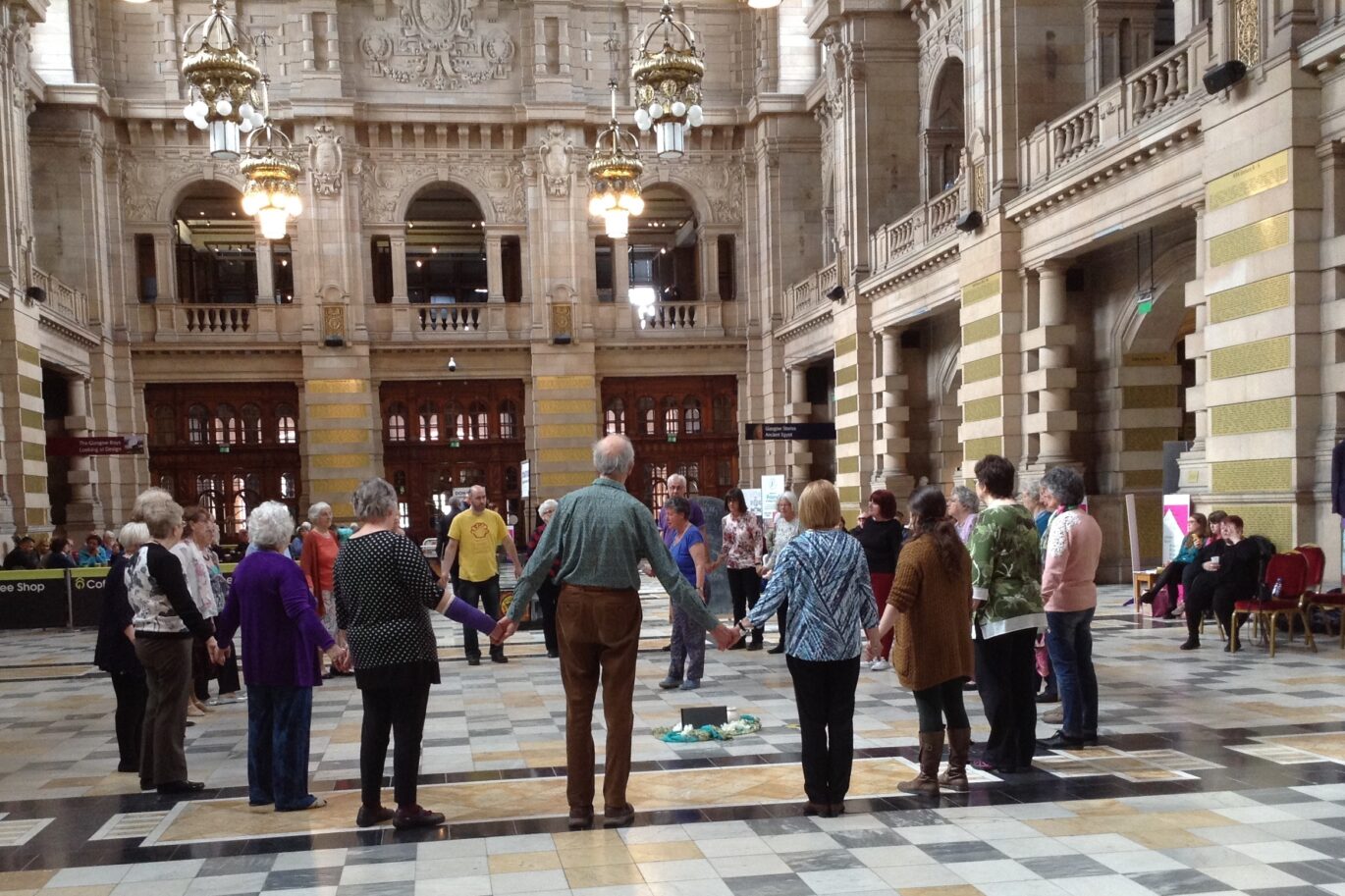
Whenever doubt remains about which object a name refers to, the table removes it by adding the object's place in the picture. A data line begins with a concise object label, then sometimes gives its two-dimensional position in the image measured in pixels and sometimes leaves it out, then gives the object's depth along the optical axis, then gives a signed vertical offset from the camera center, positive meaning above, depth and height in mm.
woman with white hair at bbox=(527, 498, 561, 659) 11500 -1911
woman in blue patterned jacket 5551 -1052
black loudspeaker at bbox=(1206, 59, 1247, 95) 10992 +2849
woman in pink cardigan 6758 -1165
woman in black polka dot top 5562 -1060
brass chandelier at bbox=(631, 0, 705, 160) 11406 +3053
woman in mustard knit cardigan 5848 -1095
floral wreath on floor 7520 -2069
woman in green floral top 6297 -1199
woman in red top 10430 -1208
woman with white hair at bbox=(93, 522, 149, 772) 7016 -1373
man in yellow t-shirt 11516 -1334
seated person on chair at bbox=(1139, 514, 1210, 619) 12008 -1728
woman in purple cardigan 5934 -1145
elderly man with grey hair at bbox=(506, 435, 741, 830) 5543 -950
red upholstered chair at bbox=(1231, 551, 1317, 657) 10250 -1739
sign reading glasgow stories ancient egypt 22547 -607
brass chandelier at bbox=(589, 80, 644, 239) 14742 +2727
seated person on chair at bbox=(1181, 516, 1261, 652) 10664 -1745
